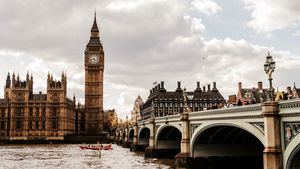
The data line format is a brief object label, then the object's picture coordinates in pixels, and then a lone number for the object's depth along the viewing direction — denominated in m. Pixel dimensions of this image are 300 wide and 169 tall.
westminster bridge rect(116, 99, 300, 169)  19.55
